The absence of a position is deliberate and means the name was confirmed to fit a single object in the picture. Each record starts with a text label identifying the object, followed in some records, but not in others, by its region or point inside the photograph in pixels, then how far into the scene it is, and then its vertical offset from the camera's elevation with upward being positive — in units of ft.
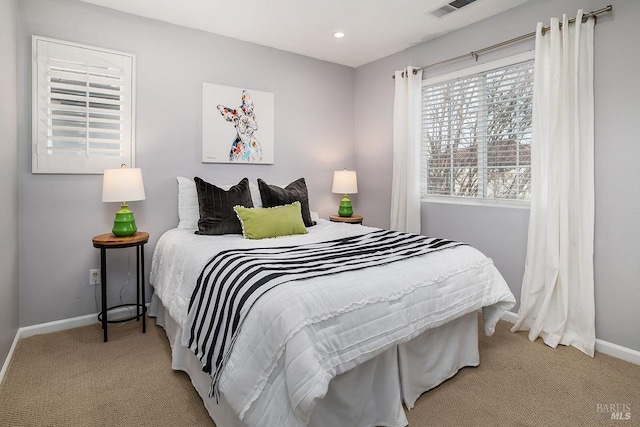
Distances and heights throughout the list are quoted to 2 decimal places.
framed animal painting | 11.06 +2.68
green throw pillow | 9.04 -0.33
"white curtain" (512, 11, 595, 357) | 8.24 +0.44
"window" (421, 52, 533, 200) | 9.75 +2.31
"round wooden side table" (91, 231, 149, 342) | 8.37 -0.95
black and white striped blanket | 5.11 -1.00
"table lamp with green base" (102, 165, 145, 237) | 8.62 +0.41
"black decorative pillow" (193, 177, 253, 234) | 9.43 +0.04
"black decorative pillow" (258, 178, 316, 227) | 10.71 +0.35
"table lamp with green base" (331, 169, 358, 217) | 13.20 +0.82
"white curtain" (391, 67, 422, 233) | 12.04 +1.98
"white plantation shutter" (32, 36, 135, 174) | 8.70 +2.54
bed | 4.43 -1.84
